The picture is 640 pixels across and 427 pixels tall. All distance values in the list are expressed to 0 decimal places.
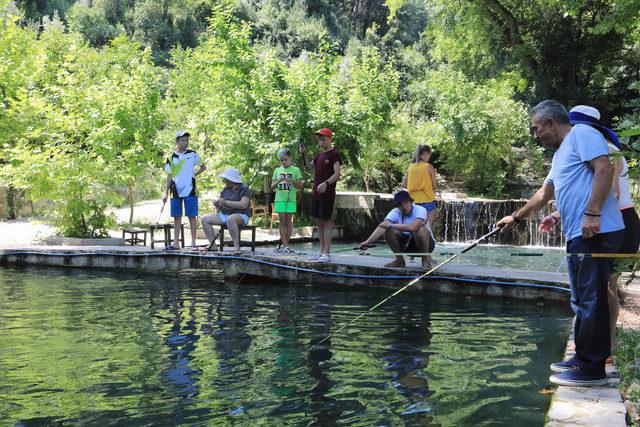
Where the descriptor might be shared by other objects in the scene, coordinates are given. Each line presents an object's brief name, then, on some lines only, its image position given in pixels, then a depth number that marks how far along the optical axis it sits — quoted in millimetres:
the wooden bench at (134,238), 13209
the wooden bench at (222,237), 10745
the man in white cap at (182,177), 10435
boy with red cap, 9359
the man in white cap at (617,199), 4500
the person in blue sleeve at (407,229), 8547
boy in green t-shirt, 10406
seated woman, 10289
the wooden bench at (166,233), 11617
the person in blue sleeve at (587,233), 4148
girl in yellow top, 9055
